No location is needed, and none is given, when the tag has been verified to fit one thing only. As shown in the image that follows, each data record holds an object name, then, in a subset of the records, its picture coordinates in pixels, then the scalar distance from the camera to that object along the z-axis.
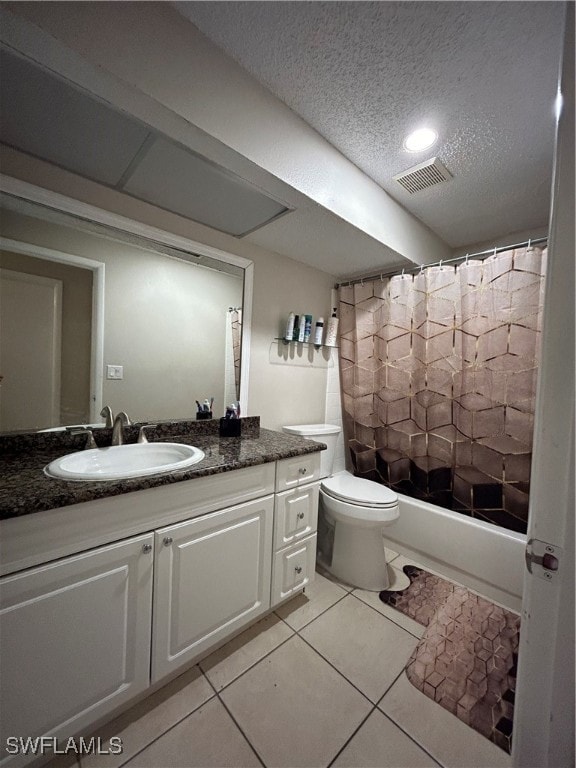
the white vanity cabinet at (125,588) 0.72
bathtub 1.45
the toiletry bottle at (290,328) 1.82
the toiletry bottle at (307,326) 1.89
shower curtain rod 1.49
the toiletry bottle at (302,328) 1.88
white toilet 1.49
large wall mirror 1.05
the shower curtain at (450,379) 1.49
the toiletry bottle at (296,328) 1.86
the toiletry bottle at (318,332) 1.98
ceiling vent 1.33
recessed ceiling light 1.17
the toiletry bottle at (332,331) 2.04
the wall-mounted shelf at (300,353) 1.85
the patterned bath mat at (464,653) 1.00
